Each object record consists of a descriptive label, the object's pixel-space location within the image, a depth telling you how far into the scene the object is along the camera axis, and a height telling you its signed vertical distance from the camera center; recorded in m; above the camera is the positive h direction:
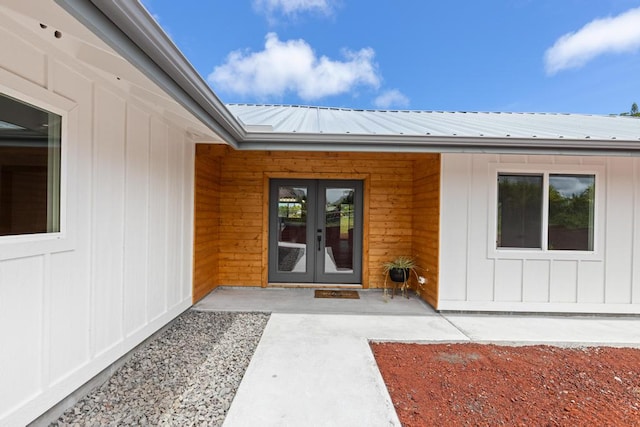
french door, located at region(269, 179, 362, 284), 5.47 -0.35
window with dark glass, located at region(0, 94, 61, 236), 1.78 +0.24
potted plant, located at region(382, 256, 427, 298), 4.86 -0.95
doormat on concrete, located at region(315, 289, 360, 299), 4.89 -1.33
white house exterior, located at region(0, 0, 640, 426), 1.78 +0.14
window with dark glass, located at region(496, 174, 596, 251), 4.23 +0.05
